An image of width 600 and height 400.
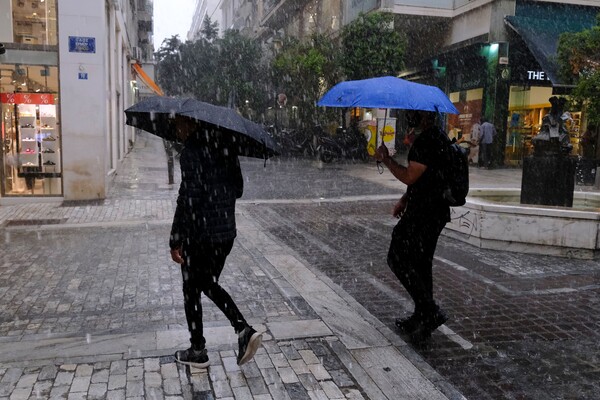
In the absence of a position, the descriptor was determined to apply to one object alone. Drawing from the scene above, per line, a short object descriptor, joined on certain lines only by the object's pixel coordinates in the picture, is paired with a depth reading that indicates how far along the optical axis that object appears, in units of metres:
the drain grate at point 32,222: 8.93
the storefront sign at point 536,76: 19.33
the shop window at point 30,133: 11.01
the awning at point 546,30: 17.45
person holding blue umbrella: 4.05
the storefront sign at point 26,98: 10.98
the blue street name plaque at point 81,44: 10.94
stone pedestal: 7.94
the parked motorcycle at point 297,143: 24.25
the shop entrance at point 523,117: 19.83
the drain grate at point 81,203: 10.77
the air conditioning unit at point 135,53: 27.77
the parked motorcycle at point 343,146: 21.48
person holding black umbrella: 3.51
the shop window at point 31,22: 10.95
